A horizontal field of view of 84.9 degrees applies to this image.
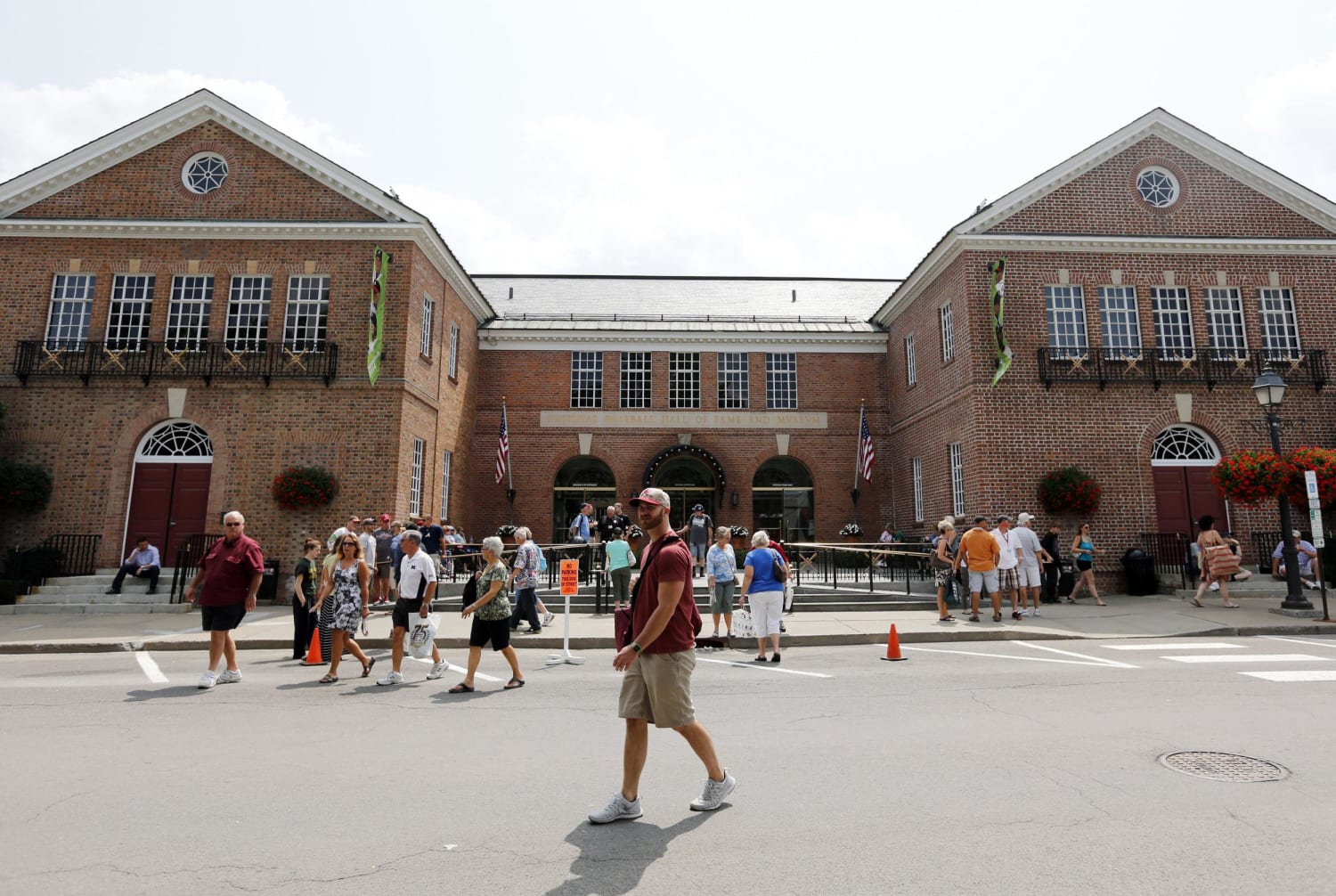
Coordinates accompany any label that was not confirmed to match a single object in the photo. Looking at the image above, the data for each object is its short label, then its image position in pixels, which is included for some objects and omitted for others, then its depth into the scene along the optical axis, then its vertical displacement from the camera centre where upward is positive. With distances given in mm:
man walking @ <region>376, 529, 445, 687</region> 8523 -336
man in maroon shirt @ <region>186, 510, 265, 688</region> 8164 -368
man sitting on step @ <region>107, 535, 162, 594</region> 15600 -241
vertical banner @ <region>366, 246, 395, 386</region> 16812 +5401
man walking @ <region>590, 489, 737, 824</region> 4137 -634
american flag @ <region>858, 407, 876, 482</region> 22141 +3200
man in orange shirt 12750 -40
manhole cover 4750 -1413
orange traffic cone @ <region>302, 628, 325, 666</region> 9596 -1306
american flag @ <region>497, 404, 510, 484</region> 22578 +3166
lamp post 13250 +837
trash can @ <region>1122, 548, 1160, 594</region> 16750 -352
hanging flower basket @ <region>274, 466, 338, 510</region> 16531 +1505
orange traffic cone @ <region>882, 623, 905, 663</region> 9617 -1200
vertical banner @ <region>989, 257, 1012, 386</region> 17062 +5763
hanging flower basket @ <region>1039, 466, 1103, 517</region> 16969 +1469
